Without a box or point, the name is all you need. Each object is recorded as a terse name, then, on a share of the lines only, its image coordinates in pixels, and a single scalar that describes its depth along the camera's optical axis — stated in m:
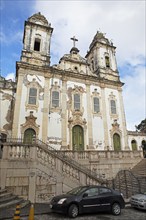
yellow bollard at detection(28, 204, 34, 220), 5.75
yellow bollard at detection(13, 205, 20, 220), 5.50
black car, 6.92
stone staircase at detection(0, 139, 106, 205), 9.80
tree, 40.84
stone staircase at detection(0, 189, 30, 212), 7.91
